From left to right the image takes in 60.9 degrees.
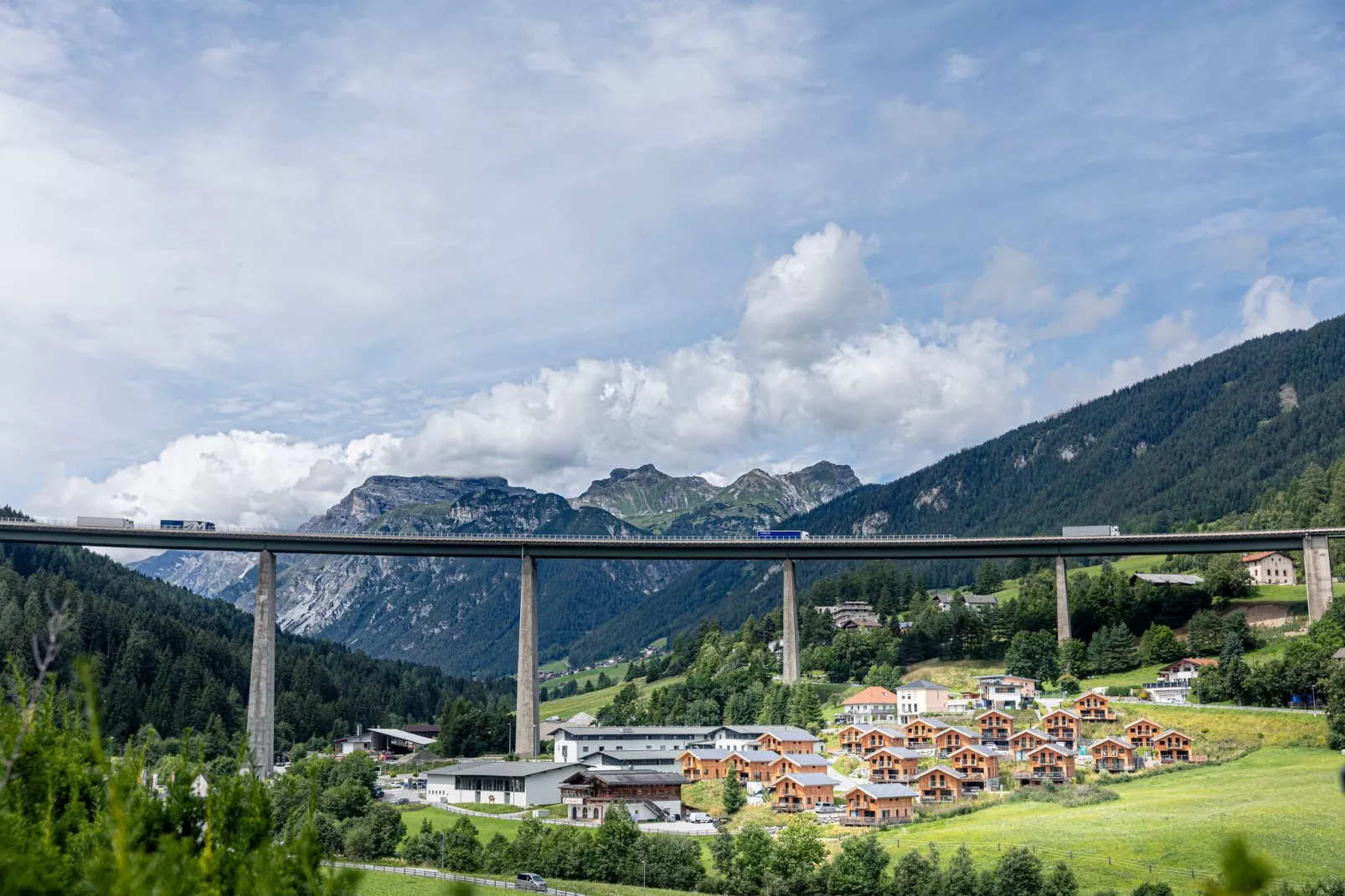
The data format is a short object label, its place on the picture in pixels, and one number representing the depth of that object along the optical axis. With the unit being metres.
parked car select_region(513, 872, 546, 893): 66.12
